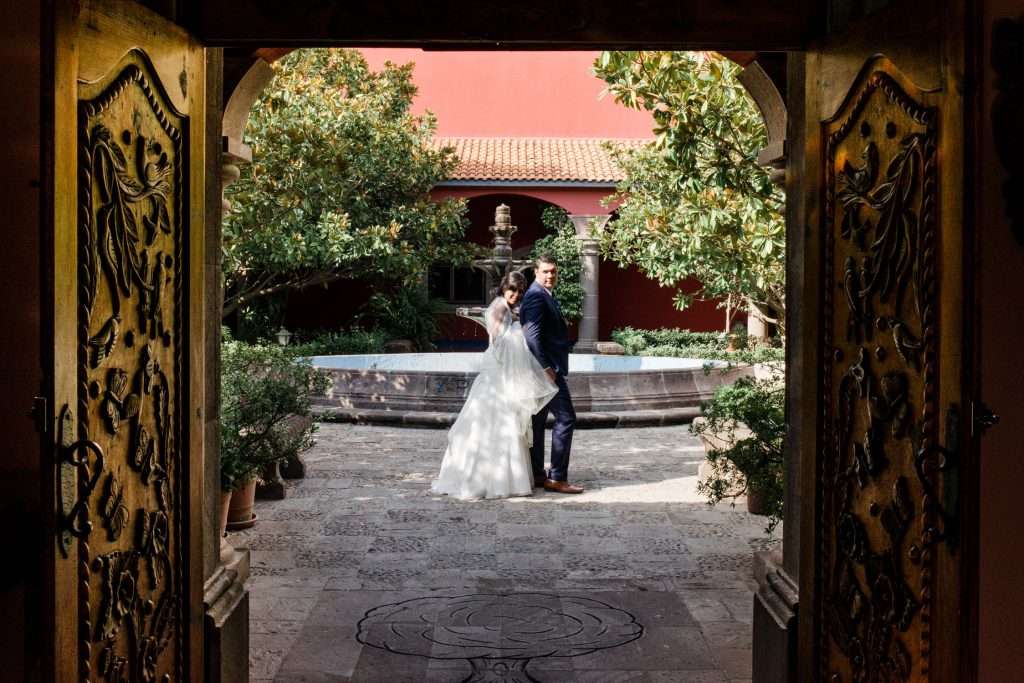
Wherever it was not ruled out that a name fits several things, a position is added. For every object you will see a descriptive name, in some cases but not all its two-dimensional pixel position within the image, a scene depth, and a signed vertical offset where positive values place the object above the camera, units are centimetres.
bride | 738 -64
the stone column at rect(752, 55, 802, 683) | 346 -69
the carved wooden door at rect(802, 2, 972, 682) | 225 -5
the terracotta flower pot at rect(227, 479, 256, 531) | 625 -114
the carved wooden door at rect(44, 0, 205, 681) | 222 -5
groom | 742 -16
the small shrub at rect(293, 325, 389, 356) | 1661 -26
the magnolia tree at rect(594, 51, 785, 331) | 630 +112
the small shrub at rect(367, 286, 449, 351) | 1891 +23
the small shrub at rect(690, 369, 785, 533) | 526 -67
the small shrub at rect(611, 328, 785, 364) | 1555 -31
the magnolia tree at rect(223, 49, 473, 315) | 1042 +181
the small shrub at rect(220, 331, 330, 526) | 577 -62
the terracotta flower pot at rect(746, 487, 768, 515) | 666 -117
